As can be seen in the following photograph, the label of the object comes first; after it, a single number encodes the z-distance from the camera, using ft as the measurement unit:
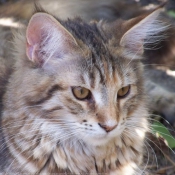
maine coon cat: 14.30
